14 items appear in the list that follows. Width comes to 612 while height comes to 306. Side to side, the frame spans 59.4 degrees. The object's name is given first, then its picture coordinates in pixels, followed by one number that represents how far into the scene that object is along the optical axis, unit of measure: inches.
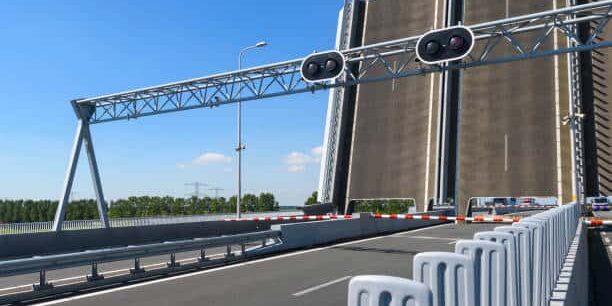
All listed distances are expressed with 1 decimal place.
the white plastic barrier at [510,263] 132.0
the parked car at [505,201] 3978.8
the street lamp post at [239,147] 1350.9
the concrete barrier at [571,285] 217.8
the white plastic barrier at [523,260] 158.9
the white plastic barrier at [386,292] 76.7
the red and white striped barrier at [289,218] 1071.1
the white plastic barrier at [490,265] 117.8
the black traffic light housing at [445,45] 674.2
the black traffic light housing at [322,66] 784.3
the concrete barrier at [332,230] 689.0
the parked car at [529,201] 3726.4
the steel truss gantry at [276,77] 661.3
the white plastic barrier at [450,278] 98.3
